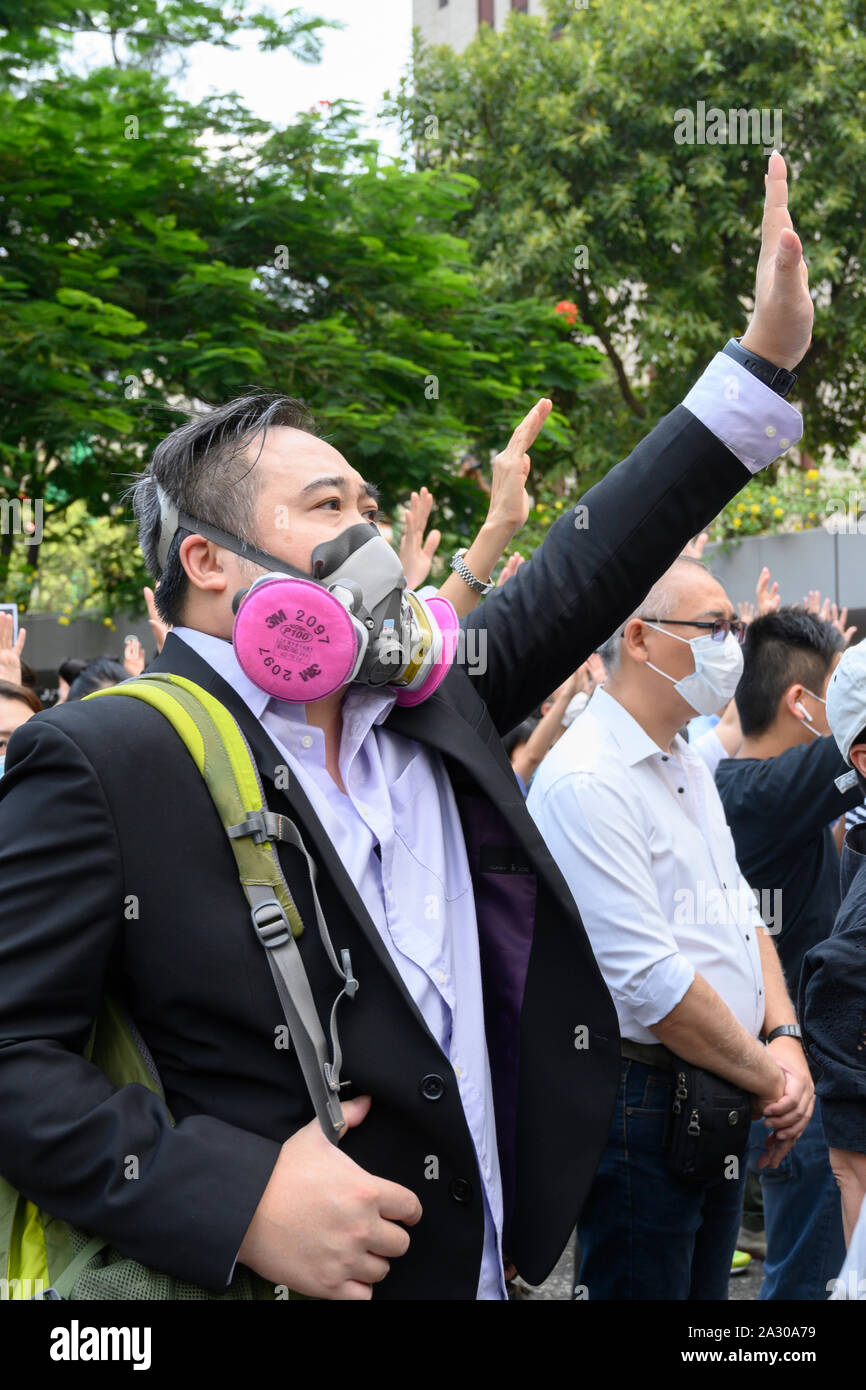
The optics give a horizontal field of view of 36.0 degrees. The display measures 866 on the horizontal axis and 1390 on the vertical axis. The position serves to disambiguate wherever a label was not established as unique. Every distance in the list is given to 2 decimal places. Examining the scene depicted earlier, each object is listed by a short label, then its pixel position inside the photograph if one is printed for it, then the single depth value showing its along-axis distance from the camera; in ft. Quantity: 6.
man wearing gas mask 4.68
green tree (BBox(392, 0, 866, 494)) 50.72
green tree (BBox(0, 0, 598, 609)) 30.68
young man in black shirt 11.41
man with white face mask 8.99
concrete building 96.12
